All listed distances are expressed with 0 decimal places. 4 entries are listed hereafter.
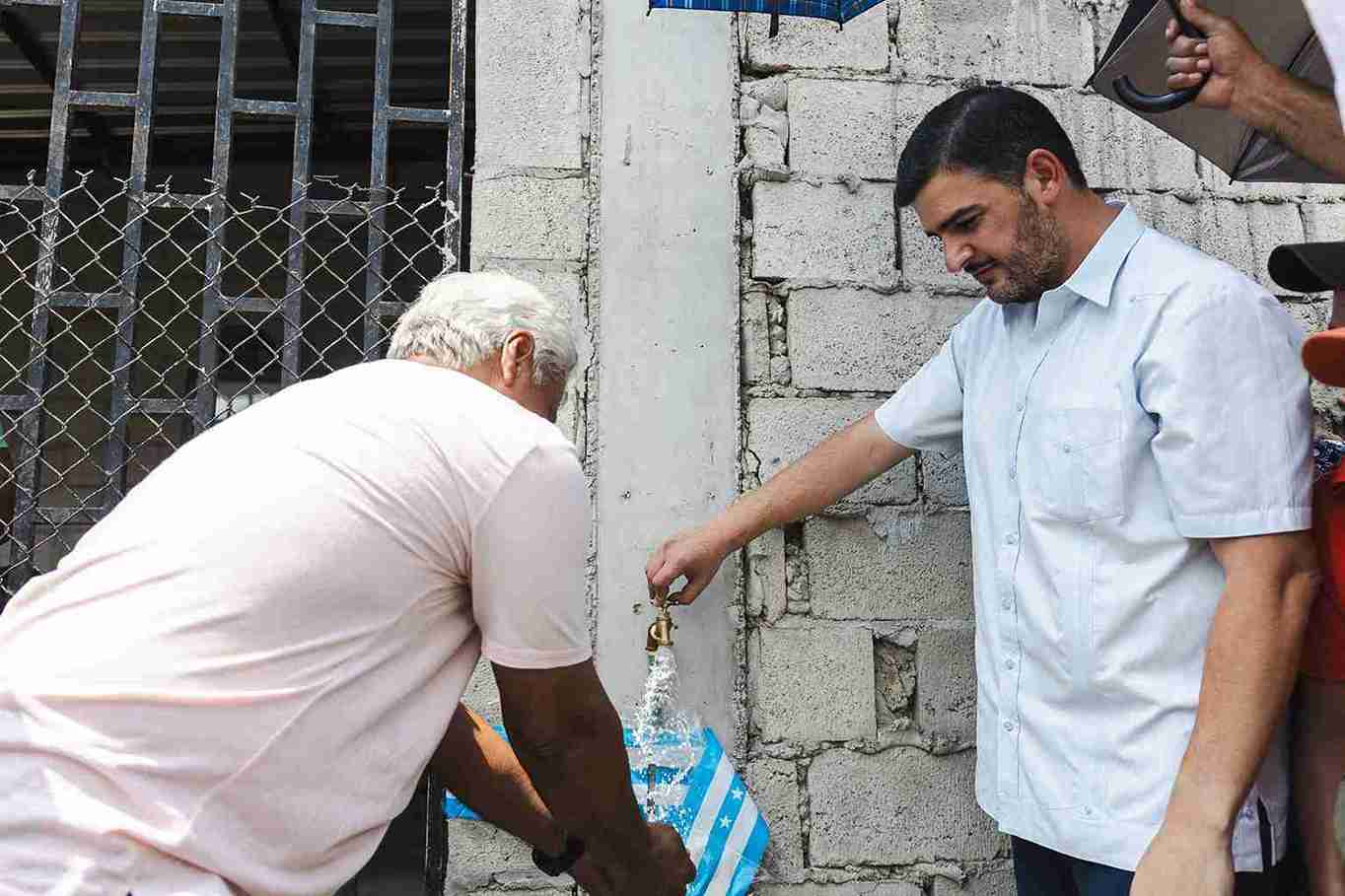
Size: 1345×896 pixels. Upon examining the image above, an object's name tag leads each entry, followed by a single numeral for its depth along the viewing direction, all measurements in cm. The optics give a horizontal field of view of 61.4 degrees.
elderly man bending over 134
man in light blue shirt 172
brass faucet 243
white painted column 254
